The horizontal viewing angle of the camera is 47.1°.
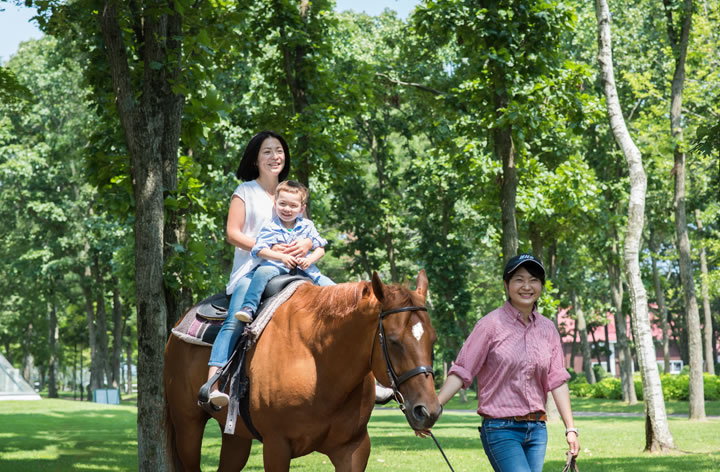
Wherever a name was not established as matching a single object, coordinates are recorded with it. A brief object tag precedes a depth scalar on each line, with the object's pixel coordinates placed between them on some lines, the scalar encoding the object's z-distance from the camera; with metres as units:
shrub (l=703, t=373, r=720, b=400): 40.47
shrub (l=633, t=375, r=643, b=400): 44.86
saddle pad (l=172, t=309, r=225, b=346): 6.62
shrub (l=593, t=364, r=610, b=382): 66.50
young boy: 6.17
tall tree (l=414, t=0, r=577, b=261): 16.02
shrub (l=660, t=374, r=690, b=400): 39.94
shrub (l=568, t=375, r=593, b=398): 50.97
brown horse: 4.88
